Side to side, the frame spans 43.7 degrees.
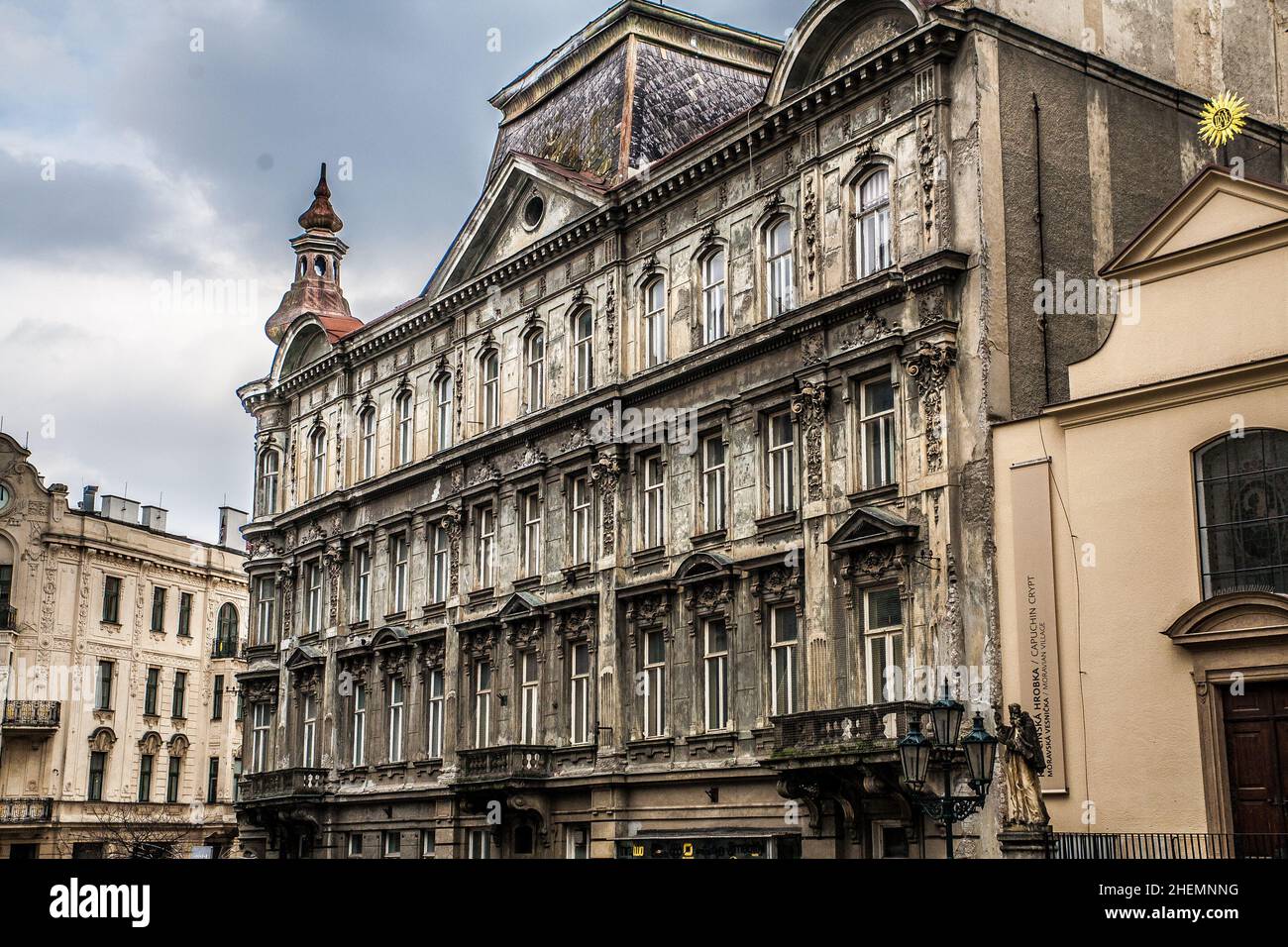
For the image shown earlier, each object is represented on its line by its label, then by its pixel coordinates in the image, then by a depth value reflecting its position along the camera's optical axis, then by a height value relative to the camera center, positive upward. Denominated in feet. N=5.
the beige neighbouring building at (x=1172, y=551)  76.48 +13.61
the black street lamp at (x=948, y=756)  67.97 +3.00
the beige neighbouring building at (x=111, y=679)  201.46 +19.99
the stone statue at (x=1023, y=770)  74.69 +2.63
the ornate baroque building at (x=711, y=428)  91.61 +27.01
